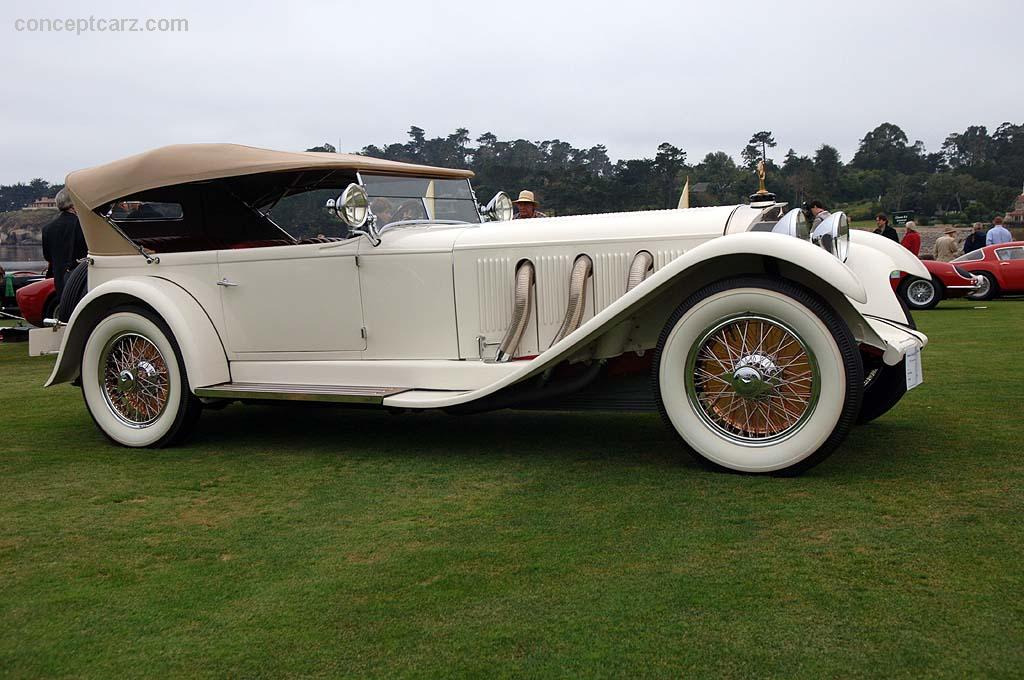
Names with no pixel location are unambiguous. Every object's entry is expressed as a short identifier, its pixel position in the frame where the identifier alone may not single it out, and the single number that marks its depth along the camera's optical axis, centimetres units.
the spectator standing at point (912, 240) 1725
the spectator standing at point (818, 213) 516
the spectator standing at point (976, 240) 1973
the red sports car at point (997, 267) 1764
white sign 445
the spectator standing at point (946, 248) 2048
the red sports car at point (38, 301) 1219
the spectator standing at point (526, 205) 783
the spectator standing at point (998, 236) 1917
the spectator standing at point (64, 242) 968
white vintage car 429
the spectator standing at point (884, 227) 1612
